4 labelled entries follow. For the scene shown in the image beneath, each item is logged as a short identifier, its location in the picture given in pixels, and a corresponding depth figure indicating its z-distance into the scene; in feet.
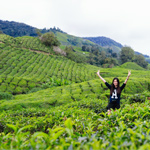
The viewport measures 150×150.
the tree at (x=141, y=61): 234.17
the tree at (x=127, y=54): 231.09
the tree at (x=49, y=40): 166.75
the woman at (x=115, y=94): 16.92
